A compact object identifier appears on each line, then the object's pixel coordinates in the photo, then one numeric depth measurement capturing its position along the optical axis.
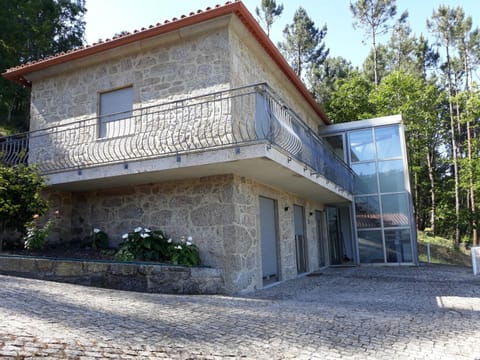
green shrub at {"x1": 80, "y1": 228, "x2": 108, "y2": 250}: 8.73
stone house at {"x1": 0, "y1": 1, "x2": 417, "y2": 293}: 7.61
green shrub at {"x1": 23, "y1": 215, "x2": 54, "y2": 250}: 7.89
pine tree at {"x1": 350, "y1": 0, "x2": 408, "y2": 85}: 27.72
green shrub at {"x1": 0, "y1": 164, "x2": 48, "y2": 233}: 7.77
